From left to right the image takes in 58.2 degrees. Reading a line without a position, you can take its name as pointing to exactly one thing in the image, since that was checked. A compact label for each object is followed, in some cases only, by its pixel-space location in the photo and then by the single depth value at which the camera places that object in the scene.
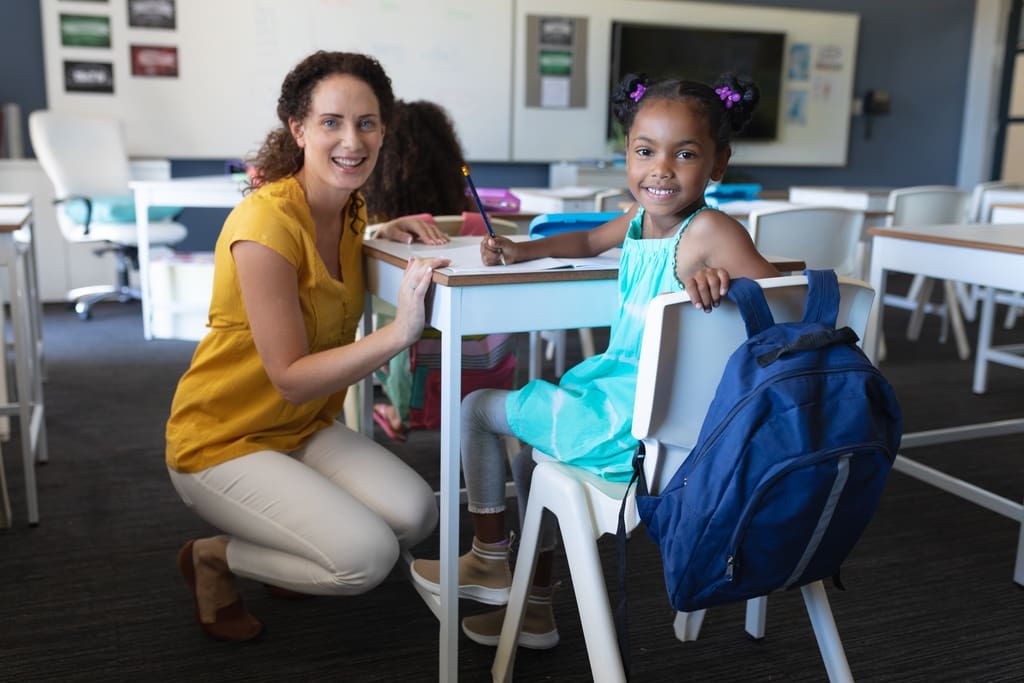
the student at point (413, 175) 2.31
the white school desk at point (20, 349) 2.05
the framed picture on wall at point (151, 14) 5.33
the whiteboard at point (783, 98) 6.24
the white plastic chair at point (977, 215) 4.44
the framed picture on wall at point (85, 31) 5.23
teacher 1.50
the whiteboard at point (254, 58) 5.36
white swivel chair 4.70
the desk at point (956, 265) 1.93
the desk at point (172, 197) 4.15
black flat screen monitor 6.39
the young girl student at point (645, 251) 1.29
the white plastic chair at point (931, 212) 4.01
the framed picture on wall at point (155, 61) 5.38
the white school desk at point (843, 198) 4.59
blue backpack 1.04
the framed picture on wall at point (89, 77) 5.30
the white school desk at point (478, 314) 1.31
